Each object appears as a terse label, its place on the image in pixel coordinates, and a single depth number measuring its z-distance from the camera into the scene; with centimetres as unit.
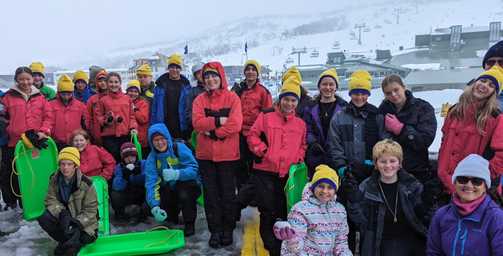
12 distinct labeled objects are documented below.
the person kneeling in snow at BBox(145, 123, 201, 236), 489
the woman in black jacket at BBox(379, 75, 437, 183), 404
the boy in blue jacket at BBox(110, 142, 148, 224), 529
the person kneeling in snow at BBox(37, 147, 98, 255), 432
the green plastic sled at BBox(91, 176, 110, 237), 471
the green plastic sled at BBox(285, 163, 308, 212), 432
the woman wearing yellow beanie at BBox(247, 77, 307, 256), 440
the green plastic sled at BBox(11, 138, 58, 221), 505
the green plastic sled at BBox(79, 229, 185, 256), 436
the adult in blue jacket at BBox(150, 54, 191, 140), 602
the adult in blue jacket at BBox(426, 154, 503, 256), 288
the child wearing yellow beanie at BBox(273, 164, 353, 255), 366
